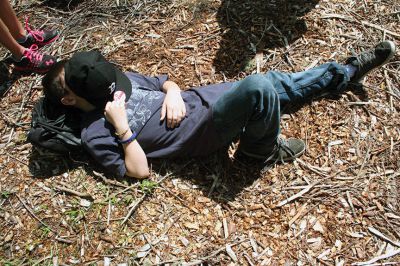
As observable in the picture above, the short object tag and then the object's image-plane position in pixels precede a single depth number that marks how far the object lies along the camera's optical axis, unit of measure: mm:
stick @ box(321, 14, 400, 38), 3586
